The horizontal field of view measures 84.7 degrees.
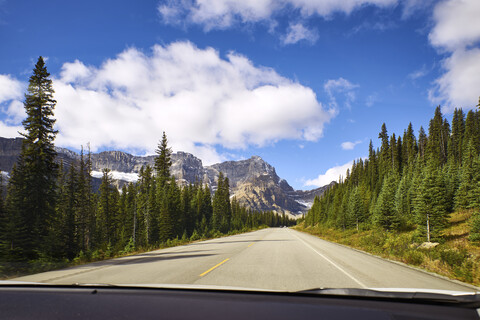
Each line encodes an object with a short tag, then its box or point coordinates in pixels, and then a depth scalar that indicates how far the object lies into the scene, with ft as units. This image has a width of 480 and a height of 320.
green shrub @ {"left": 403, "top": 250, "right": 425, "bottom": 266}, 37.56
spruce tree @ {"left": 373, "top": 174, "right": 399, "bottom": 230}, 120.67
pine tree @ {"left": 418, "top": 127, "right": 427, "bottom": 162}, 274.57
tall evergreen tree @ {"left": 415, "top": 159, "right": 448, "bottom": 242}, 84.43
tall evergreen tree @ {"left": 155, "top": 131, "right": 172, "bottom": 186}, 155.33
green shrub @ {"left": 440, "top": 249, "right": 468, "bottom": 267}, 32.42
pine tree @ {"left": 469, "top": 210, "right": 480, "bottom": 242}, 69.87
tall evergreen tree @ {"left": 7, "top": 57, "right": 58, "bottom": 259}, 66.69
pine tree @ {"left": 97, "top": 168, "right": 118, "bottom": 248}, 142.61
